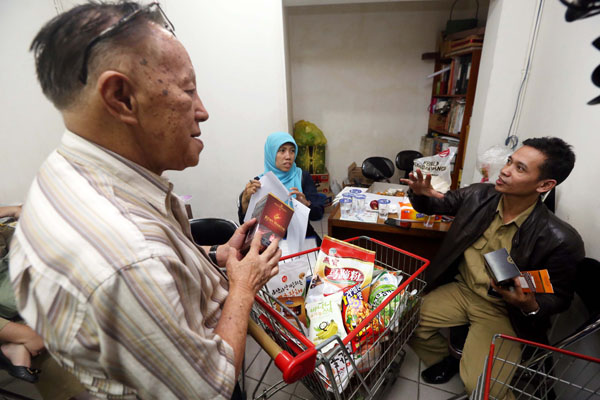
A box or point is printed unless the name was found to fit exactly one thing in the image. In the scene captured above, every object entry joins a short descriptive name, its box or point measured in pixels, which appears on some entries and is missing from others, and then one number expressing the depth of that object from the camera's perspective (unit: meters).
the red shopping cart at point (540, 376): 1.12
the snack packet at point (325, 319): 0.90
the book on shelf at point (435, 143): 3.14
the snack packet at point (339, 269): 1.04
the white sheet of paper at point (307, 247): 1.30
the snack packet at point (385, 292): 0.99
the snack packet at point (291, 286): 1.02
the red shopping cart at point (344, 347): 0.67
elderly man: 0.43
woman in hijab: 1.95
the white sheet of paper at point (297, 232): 1.43
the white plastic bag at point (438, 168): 1.61
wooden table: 1.61
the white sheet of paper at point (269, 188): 1.62
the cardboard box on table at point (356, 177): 3.81
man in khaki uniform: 1.17
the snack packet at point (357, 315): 0.91
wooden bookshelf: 2.68
